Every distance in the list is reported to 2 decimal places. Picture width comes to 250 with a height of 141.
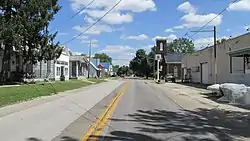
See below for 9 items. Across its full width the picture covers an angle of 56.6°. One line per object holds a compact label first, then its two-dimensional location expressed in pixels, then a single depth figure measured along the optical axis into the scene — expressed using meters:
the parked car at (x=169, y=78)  49.46
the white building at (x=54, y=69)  32.68
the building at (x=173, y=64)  70.48
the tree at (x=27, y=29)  21.82
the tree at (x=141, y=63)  86.66
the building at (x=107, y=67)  108.55
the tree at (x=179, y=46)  97.29
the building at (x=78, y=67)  51.13
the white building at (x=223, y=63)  19.86
